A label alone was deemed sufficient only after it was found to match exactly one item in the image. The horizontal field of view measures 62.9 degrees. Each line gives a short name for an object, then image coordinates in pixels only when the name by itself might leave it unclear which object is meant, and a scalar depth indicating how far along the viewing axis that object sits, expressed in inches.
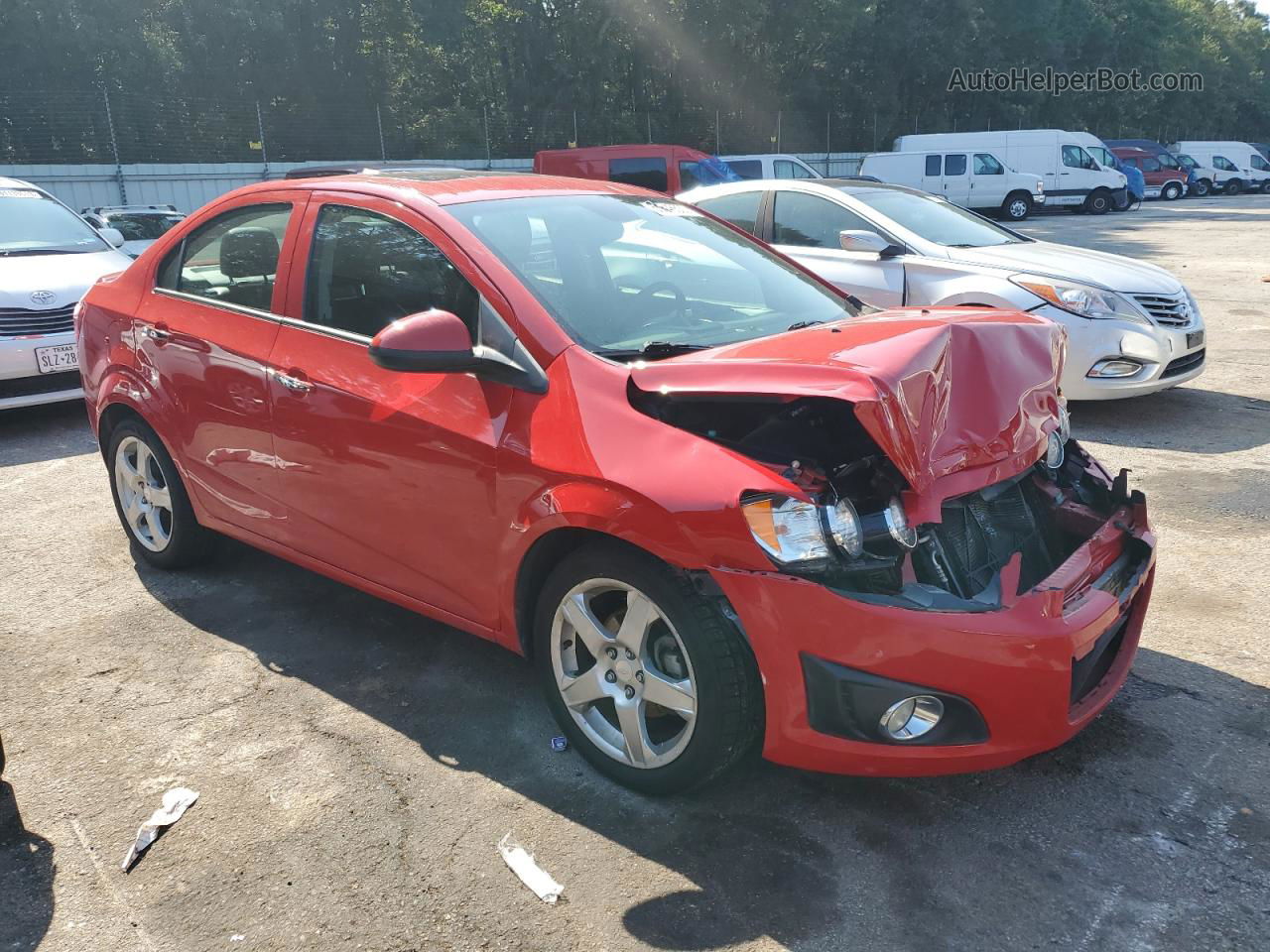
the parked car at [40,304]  275.4
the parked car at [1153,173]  1405.0
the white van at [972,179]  1064.8
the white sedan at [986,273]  266.7
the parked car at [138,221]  555.2
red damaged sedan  100.3
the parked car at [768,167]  876.6
